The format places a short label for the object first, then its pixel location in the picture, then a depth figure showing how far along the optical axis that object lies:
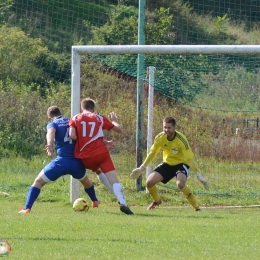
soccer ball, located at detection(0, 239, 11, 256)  6.73
